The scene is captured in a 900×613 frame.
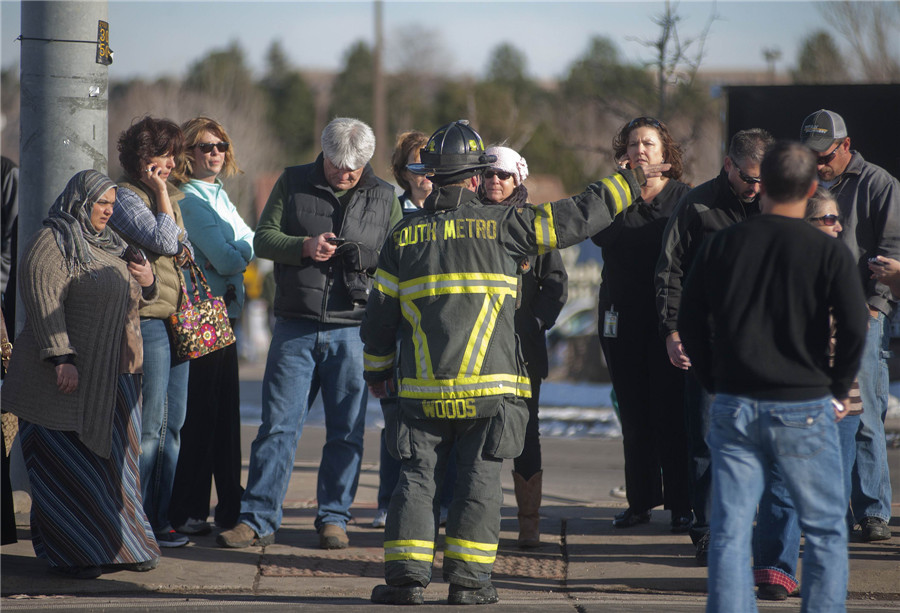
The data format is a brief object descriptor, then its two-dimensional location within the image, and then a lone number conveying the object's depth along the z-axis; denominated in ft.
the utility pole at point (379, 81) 206.18
